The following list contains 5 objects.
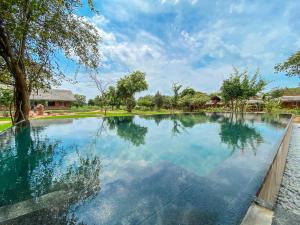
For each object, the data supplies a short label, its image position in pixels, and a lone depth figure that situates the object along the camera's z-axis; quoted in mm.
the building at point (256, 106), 31156
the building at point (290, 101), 35219
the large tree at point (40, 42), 4777
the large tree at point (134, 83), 27344
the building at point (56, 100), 32062
